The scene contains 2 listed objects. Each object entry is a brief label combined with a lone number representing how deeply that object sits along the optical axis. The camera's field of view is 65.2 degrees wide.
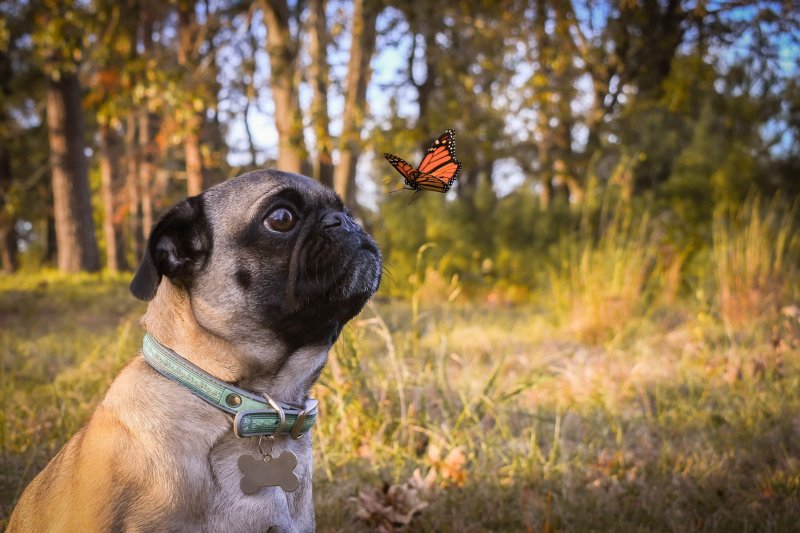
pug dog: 2.02
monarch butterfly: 2.39
